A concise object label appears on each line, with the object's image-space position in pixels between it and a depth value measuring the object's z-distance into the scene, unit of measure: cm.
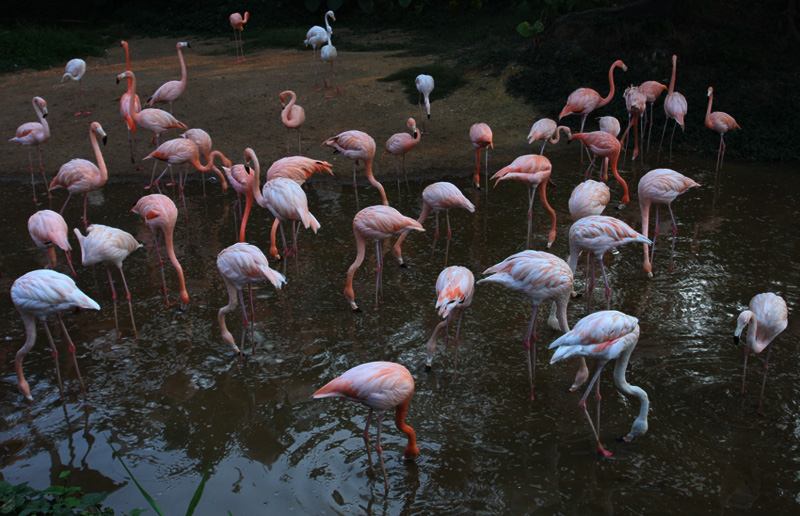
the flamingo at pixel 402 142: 710
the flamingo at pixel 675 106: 780
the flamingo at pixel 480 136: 708
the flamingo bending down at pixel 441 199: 552
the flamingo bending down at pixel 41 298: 399
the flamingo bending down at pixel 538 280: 404
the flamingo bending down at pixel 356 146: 679
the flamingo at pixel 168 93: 851
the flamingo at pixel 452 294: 405
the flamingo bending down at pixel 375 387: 332
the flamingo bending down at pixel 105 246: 481
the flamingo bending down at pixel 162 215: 520
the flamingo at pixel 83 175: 634
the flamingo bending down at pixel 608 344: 351
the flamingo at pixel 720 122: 759
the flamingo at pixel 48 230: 512
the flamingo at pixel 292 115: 793
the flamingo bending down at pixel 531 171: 592
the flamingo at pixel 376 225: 502
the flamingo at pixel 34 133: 751
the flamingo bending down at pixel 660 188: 547
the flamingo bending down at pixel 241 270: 439
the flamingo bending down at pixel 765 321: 378
